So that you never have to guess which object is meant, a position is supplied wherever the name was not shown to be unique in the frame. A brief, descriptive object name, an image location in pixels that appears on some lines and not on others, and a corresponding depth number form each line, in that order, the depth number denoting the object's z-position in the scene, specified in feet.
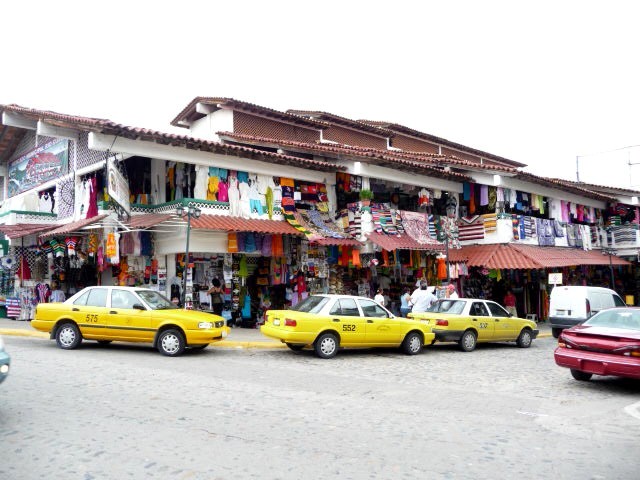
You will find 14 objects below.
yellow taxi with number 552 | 39.83
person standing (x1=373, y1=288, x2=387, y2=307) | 57.88
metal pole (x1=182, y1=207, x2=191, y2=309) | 46.62
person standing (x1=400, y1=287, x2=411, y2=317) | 56.70
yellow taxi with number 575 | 39.29
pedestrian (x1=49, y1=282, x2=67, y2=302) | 63.93
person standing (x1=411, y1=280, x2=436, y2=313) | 52.60
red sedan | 29.86
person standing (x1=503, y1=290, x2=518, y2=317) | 73.20
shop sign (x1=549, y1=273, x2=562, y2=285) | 66.33
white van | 55.01
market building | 54.54
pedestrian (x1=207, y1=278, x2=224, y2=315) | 56.24
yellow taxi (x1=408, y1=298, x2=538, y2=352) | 47.75
